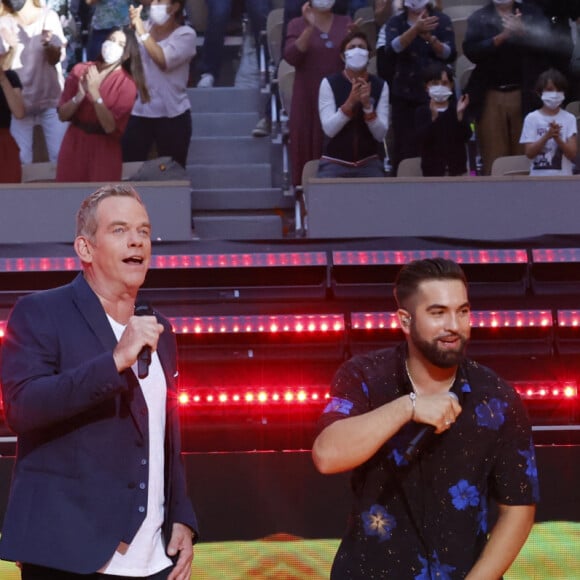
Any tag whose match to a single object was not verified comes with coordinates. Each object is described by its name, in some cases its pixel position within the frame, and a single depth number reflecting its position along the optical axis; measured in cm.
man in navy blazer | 508
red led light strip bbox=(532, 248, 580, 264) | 1416
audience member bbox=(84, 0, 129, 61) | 1947
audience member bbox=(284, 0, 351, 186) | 1798
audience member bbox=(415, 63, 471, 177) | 1708
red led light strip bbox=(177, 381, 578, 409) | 1301
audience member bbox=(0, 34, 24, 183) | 1695
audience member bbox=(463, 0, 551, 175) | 1841
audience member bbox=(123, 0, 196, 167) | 1787
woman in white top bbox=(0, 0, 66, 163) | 1830
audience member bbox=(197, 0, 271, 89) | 2153
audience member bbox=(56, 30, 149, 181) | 1637
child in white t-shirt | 1689
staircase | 1859
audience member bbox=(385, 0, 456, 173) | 1787
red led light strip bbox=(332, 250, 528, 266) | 1393
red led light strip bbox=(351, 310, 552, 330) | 1372
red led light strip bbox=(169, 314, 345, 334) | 1354
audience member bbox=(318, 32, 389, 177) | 1652
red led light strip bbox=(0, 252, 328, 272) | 1356
